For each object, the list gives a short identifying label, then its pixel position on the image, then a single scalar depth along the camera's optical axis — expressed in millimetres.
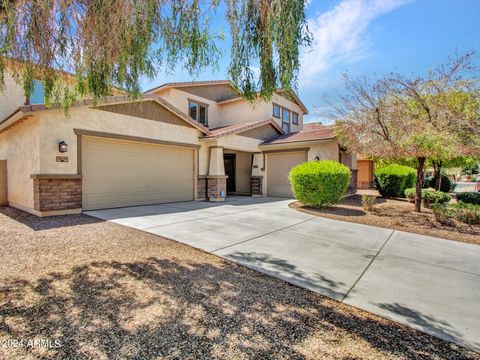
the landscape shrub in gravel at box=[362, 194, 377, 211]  9836
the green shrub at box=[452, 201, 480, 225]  7731
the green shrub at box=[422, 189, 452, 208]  10949
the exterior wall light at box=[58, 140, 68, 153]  8102
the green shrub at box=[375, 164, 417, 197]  15141
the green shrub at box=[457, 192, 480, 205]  11906
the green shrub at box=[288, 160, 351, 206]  9672
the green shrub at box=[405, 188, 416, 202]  13109
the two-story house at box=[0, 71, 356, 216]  8211
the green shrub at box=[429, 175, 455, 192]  20766
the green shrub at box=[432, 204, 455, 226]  7777
